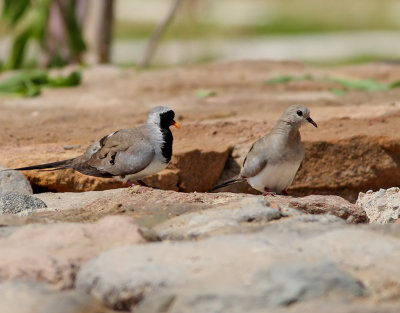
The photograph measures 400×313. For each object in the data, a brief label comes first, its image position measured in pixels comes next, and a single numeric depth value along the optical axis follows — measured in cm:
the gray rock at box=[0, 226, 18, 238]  798
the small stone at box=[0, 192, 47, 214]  981
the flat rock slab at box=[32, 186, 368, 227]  880
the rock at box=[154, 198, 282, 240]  792
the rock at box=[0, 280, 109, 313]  652
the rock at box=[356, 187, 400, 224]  1054
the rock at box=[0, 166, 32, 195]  1066
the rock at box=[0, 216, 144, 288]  705
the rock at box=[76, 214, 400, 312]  645
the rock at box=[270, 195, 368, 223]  970
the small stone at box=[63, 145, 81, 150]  1228
